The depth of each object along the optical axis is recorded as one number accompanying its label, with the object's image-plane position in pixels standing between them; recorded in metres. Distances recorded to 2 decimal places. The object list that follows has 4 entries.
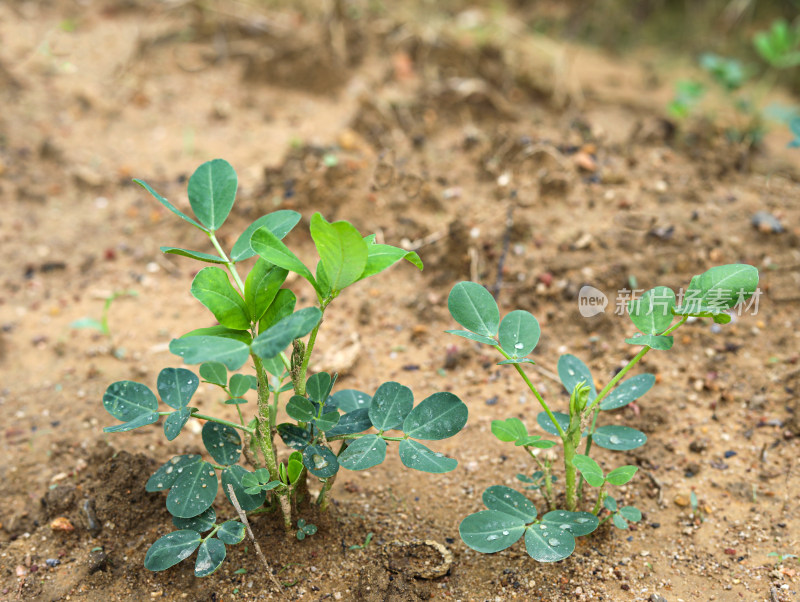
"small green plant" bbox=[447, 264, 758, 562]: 0.73
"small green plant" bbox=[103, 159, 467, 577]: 0.71
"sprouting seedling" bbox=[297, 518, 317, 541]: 0.75
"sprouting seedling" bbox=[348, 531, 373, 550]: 0.77
